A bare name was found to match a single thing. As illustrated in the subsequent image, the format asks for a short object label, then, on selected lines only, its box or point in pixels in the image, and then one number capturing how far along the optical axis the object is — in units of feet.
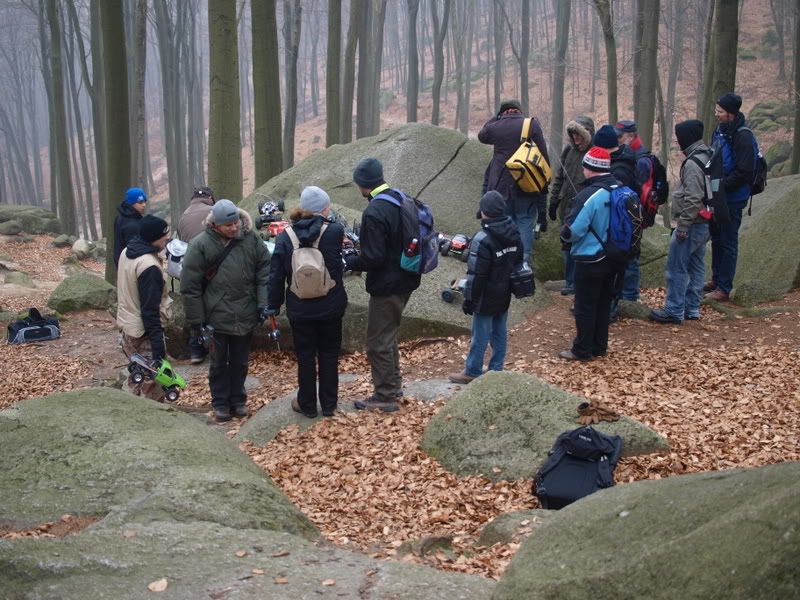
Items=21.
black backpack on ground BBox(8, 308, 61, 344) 40.81
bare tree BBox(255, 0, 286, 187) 49.42
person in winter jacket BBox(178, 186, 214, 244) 31.17
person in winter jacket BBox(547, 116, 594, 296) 31.57
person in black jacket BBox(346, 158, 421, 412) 22.47
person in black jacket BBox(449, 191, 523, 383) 24.41
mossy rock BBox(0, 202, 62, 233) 90.33
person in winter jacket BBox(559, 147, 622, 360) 26.05
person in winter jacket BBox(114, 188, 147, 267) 30.25
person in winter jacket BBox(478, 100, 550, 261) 33.17
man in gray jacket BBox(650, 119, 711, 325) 29.22
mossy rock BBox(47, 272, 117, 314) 46.44
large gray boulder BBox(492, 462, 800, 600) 8.50
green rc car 25.05
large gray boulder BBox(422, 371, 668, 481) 19.51
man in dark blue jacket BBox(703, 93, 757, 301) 30.73
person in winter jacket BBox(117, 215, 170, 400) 24.18
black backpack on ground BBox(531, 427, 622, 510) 17.56
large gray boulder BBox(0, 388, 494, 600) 11.59
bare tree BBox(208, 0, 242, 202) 39.24
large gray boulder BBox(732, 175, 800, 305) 34.04
